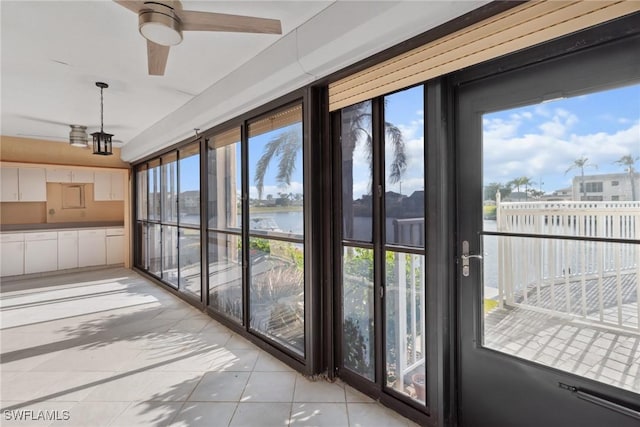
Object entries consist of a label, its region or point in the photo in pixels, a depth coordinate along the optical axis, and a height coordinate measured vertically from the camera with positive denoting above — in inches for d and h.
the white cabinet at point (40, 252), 233.1 -29.9
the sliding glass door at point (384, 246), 77.5 -9.6
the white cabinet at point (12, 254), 224.4 -30.0
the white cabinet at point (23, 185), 231.1 +22.5
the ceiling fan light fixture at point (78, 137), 180.4 +45.4
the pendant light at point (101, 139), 152.1 +36.8
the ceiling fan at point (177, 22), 60.8 +40.7
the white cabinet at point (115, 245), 268.4 -29.1
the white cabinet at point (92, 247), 256.1 -29.5
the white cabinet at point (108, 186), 274.8 +24.9
